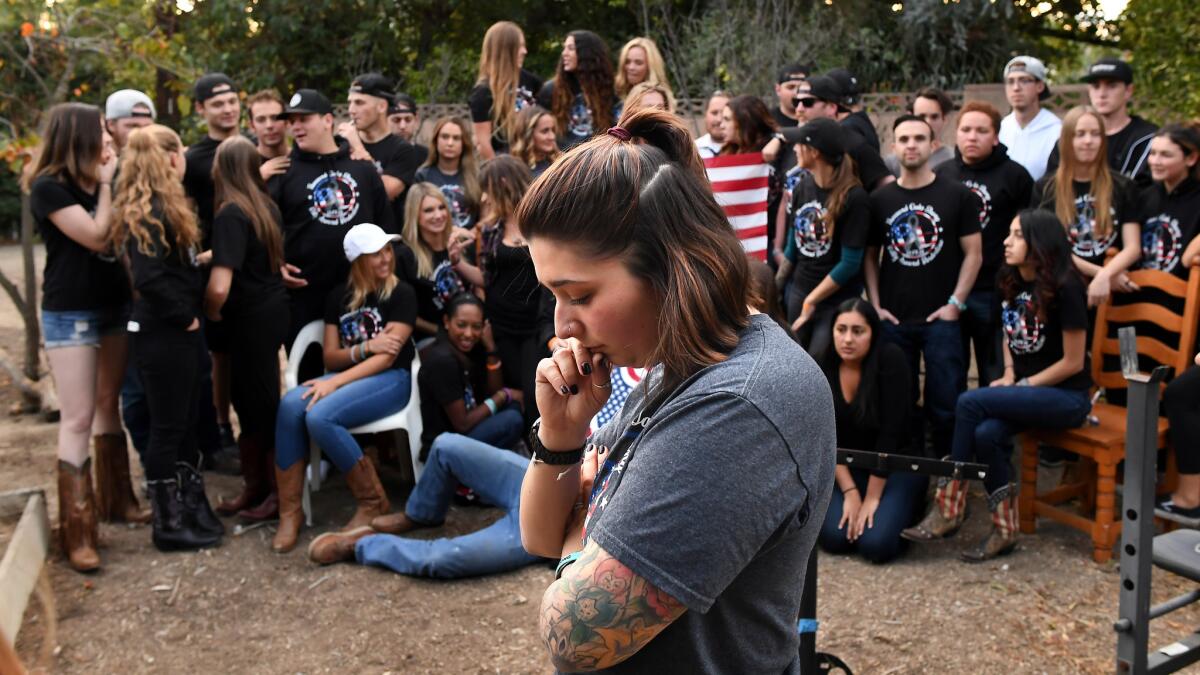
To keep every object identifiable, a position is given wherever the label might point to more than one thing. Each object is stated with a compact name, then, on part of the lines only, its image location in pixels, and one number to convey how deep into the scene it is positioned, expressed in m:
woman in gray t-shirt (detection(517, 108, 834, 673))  1.22
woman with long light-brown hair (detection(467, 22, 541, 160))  6.35
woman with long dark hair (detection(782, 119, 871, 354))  5.19
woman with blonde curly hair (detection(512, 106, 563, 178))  5.90
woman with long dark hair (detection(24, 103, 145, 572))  4.57
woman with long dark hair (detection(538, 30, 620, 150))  6.14
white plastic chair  5.17
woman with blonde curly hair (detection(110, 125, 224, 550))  4.57
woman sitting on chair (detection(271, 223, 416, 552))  4.98
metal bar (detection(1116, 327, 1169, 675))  2.48
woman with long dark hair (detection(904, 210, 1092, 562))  4.56
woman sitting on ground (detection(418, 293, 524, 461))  5.28
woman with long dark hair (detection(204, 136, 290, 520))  4.88
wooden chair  4.46
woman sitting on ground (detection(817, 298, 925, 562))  4.61
